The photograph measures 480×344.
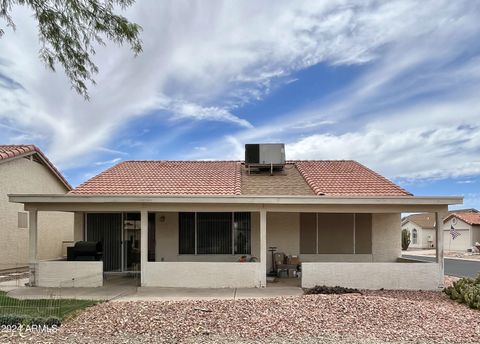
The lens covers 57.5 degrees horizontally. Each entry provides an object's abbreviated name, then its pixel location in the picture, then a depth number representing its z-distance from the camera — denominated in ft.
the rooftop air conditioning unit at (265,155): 59.52
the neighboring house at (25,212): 60.03
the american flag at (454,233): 134.10
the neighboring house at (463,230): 135.03
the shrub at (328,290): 37.58
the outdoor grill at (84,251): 46.50
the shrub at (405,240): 145.62
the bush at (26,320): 25.70
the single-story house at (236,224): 41.78
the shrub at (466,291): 33.60
